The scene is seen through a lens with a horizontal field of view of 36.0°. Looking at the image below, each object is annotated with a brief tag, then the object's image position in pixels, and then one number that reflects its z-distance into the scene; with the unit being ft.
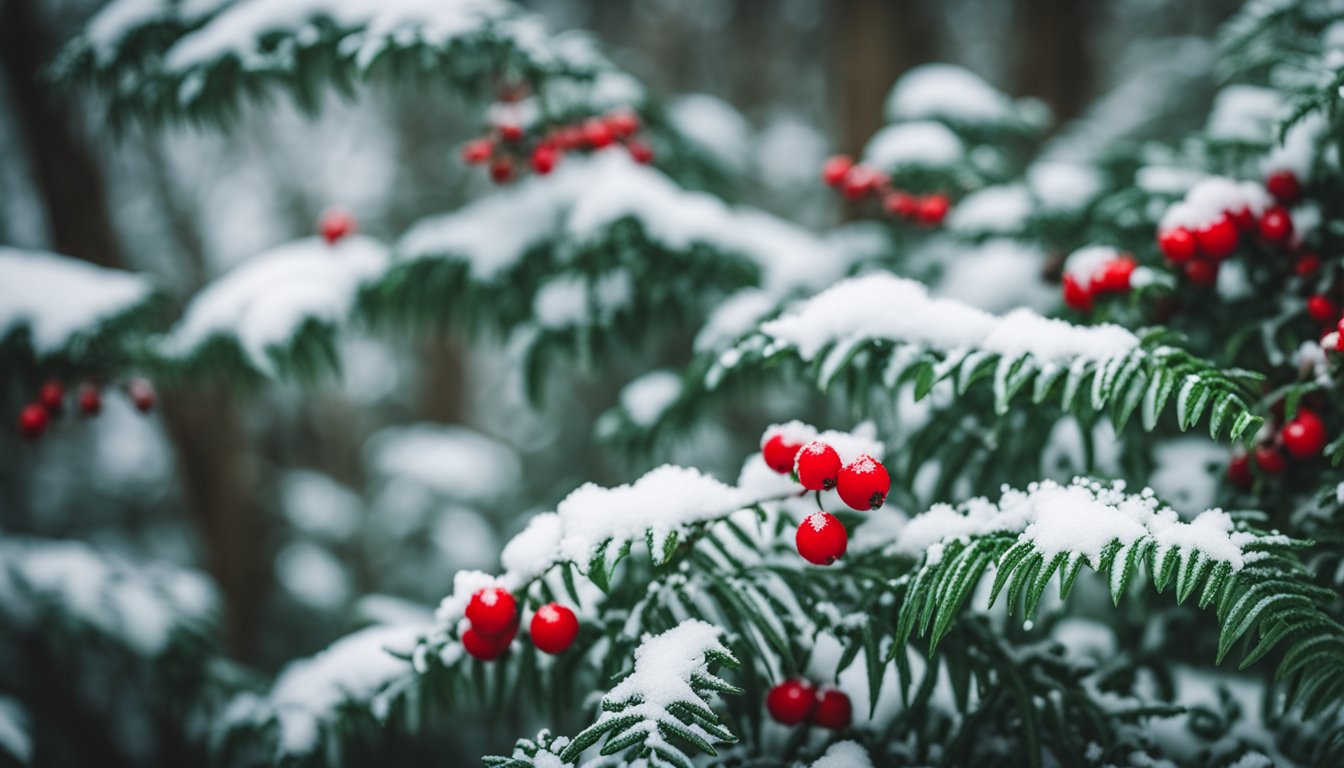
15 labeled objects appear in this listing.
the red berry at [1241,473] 1.44
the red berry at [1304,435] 1.36
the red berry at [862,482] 1.27
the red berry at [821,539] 1.28
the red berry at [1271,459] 1.39
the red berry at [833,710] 1.36
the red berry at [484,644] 1.32
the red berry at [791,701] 1.35
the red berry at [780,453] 1.35
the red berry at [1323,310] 1.40
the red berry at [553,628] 1.31
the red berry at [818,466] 1.28
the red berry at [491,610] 1.30
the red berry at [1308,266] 1.44
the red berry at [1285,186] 1.46
